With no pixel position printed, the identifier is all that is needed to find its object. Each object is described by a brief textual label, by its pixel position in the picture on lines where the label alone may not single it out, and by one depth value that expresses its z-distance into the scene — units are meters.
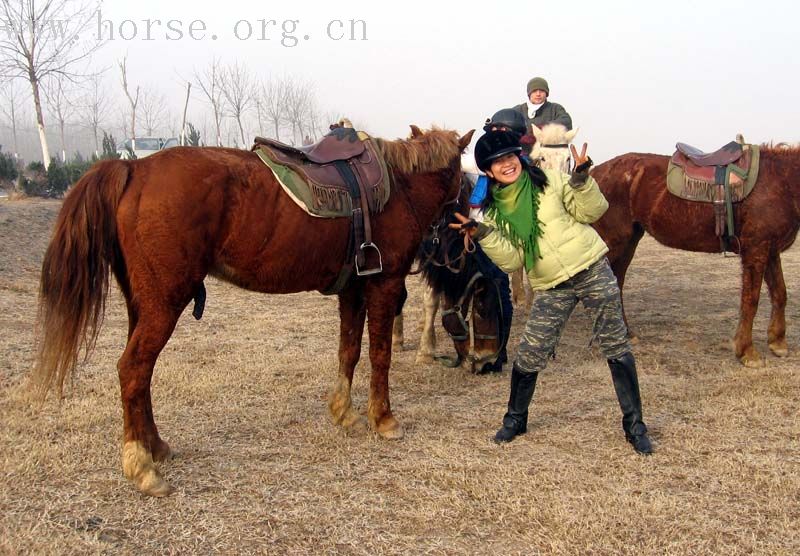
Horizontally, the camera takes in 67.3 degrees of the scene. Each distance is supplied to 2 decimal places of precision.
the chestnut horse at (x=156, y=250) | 2.90
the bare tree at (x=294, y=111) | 40.16
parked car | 30.95
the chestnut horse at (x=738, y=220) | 5.27
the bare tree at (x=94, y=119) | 39.76
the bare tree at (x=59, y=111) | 36.62
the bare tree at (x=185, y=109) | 28.03
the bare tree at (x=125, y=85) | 29.00
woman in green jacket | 3.32
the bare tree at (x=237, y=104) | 35.66
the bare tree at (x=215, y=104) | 35.66
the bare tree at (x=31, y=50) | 18.05
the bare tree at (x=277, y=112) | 39.78
